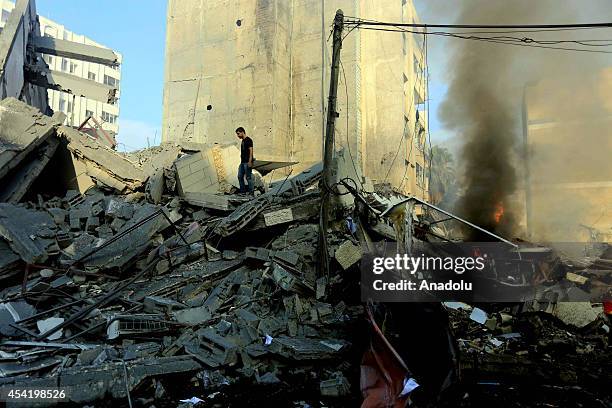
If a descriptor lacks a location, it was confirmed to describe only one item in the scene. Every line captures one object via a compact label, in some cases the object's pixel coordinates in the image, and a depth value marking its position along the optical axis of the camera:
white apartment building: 54.53
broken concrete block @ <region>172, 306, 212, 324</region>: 6.30
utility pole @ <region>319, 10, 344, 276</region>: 6.72
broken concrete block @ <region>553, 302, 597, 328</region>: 7.62
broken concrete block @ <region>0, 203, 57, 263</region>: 7.34
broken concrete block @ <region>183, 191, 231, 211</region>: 9.48
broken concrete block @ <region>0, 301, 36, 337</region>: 5.84
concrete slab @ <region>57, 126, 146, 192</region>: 11.09
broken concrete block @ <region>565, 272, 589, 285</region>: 8.74
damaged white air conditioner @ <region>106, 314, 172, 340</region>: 5.82
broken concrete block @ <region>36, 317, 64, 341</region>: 5.83
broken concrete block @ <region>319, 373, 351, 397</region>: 4.79
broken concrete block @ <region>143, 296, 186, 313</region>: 6.52
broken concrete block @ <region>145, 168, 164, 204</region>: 10.56
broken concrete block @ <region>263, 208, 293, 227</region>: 8.48
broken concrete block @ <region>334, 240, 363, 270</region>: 7.00
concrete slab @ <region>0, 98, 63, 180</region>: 9.35
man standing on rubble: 10.14
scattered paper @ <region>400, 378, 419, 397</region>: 3.85
